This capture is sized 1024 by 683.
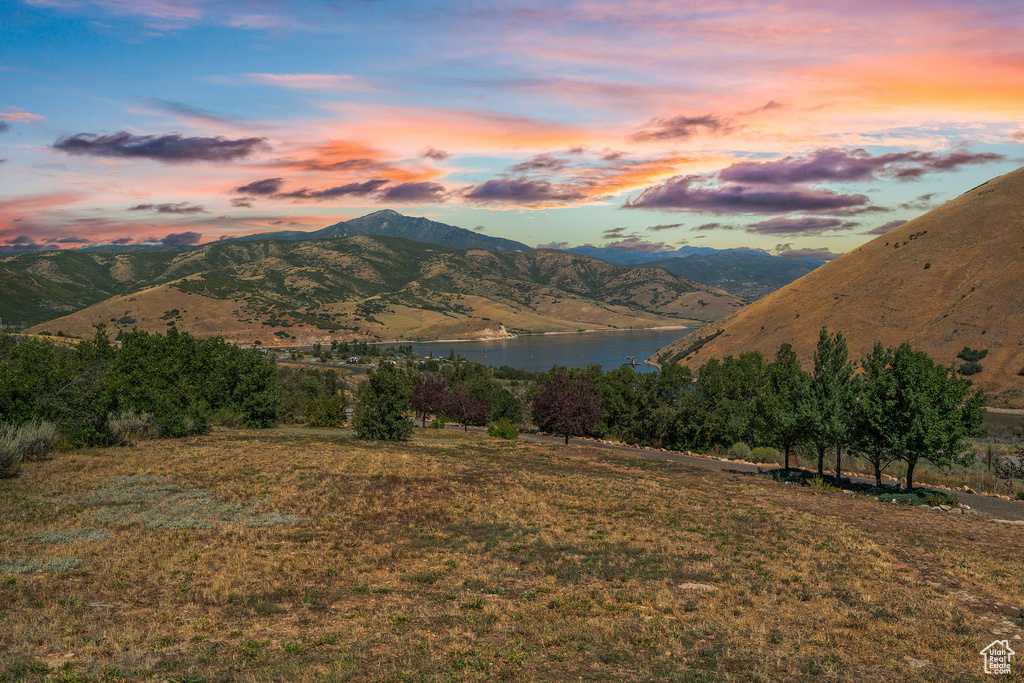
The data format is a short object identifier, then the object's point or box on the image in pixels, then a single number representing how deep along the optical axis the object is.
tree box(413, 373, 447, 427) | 71.69
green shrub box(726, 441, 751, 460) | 51.08
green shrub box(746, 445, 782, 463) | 48.50
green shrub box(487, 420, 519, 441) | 57.32
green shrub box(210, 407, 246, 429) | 56.00
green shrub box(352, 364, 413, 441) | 48.88
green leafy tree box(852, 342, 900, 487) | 33.00
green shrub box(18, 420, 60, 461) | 29.61
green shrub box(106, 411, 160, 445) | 37.72
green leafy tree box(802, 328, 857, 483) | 35.31
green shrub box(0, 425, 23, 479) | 25.50
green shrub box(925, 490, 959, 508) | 29.08
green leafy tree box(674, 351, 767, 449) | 61.31
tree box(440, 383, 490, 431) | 72.06
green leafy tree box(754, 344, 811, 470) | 37.50
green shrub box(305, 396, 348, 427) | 64.50
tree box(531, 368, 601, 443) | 60.81
